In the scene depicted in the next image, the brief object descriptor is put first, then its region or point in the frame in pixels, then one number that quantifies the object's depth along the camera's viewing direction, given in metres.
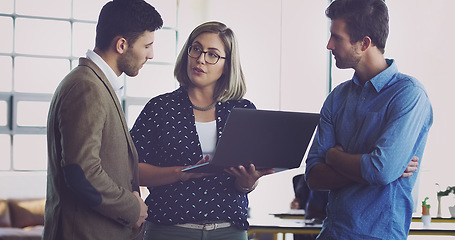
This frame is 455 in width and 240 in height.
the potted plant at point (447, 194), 5.68
